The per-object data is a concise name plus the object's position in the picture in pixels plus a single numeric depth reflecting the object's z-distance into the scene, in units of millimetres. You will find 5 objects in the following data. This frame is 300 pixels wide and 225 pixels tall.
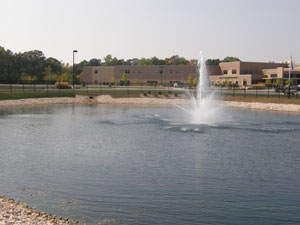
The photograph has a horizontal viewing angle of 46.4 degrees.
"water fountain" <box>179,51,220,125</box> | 31969
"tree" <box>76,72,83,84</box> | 131525
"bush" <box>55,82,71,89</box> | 78644
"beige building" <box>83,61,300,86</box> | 106812
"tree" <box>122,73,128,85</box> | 120106
